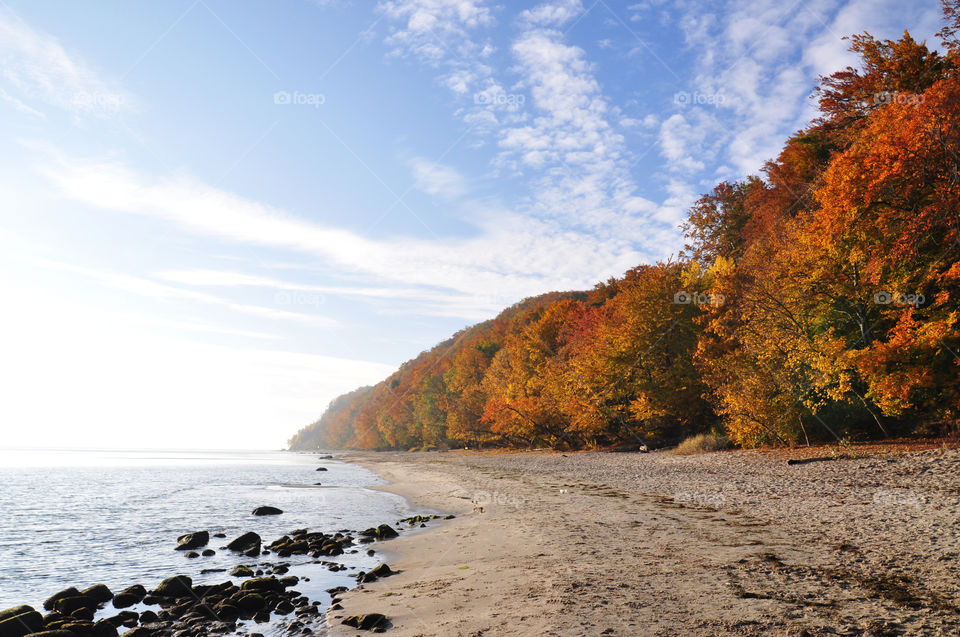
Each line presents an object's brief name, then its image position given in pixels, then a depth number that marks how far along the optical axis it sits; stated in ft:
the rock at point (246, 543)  56.18
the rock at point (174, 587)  39.24
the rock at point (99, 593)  38.17
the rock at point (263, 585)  37.50
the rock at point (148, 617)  33.47
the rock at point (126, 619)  33.12
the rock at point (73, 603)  37.01
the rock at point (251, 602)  33.55
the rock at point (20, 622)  29.81
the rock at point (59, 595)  38.38
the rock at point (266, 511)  84.94
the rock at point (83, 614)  34.51
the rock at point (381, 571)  39.96
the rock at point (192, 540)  58.95
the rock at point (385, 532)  59.11
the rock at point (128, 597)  37.81
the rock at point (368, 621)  26.99
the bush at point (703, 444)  107.76
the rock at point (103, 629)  30.96
